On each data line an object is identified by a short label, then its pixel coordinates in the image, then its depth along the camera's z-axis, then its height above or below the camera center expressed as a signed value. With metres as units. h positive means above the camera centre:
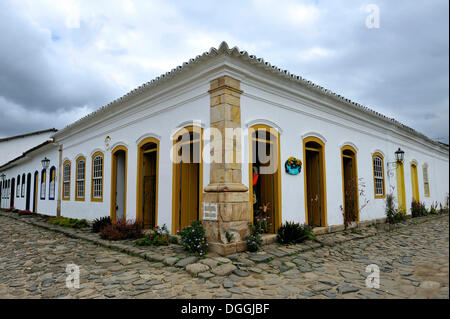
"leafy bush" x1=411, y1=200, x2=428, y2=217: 9.64 -0.87
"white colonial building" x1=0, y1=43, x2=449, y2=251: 5.91 +0.96
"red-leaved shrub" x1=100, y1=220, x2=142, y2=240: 7.36 -1.08
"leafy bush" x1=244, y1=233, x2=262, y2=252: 5.57 -1.06
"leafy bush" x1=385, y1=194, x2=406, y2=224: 9.50 -0.98
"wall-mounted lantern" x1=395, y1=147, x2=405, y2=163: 10.64 +1.04
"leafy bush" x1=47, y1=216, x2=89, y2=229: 10.20 -1.19
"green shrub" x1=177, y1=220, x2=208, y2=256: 5.50 -0.99
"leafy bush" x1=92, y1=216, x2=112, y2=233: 8.85 -1.04
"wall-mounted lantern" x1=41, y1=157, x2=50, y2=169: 13.79 +1.27
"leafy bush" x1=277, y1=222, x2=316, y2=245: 6.32 -1.06
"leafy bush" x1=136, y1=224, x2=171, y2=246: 6.50 -1.13
